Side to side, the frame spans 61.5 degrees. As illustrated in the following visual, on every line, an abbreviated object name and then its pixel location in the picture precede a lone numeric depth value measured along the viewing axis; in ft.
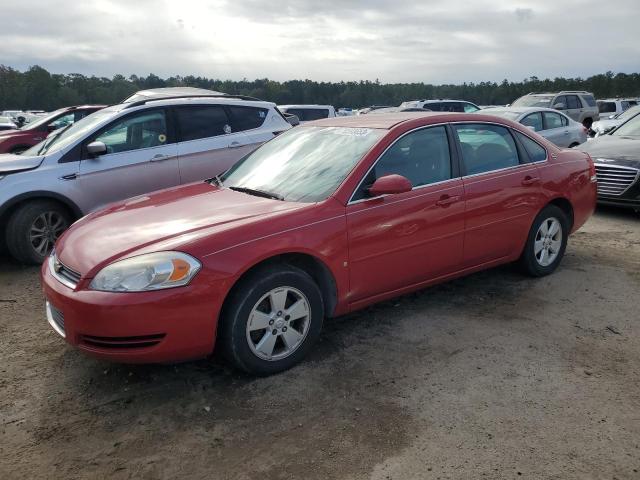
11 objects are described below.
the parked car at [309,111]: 50.16
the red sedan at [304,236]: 10.09
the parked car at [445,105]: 58.08
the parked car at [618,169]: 24.94
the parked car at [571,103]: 60.87
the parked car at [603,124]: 48.98
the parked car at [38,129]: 34.96
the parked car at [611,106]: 77.82
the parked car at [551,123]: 37.27
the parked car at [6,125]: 55.52
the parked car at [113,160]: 18.80
